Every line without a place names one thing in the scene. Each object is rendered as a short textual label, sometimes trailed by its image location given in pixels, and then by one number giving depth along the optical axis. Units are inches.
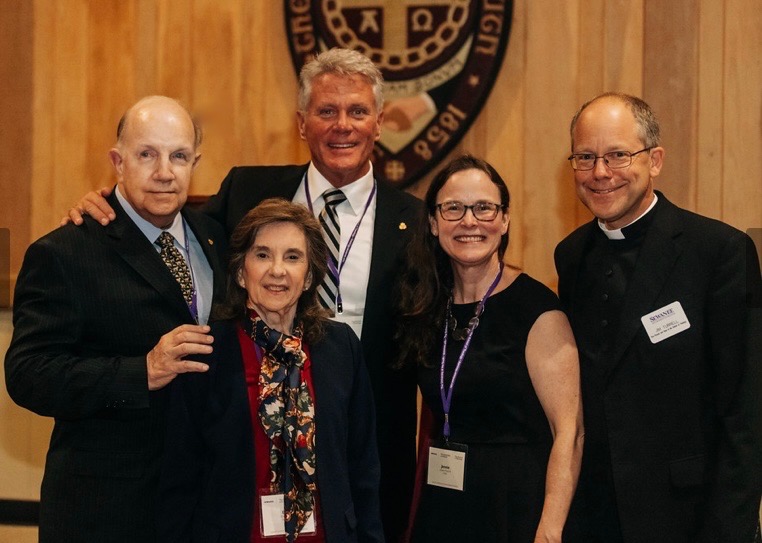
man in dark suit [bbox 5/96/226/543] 91.6
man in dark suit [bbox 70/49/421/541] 115.3
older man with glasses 94.7
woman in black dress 96.1
